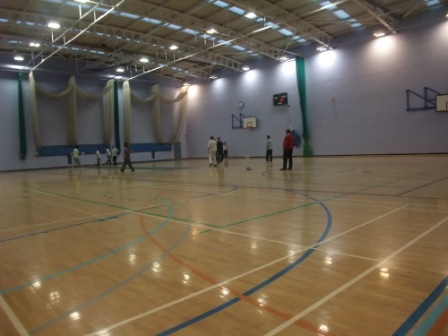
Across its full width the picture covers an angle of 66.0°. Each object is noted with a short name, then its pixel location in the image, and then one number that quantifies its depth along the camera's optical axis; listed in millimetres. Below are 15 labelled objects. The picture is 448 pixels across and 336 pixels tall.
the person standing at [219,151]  21078
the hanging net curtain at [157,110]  29984
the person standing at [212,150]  18669
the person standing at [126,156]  17703
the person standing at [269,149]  19531
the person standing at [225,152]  25844
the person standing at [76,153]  22348
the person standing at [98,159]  25722
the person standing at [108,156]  27203
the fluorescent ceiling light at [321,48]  23955
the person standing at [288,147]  14211
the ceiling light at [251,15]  18731
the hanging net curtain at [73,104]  25094
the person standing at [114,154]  28150
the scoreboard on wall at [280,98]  26423
